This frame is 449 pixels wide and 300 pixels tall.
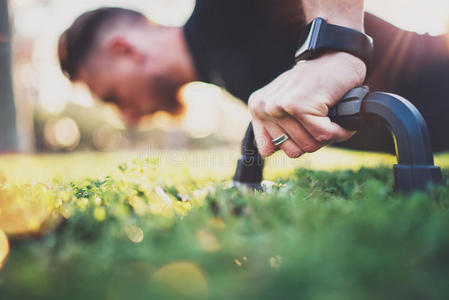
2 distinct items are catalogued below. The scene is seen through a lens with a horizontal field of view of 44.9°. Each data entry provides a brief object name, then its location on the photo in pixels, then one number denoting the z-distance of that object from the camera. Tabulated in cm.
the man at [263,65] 52
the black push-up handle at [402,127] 43
